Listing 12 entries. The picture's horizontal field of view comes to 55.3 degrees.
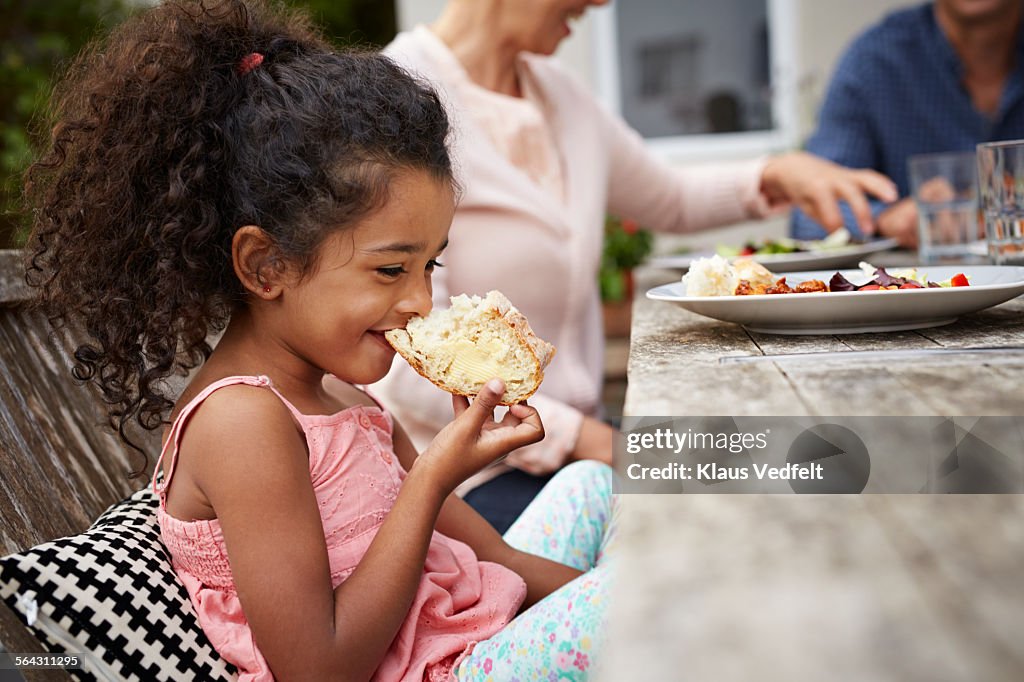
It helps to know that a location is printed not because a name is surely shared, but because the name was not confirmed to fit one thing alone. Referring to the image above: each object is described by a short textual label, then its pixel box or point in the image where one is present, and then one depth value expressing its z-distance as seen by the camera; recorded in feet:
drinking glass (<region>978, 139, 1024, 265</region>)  5.30
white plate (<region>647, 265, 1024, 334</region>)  3.63
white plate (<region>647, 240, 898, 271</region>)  6.18
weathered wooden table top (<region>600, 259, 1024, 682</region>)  1.49
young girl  3.54
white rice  4.24
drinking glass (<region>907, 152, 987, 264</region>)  6.86
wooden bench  4.04
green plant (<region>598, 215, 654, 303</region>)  15.39
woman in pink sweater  6.39
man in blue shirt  9.44
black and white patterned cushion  3.11
